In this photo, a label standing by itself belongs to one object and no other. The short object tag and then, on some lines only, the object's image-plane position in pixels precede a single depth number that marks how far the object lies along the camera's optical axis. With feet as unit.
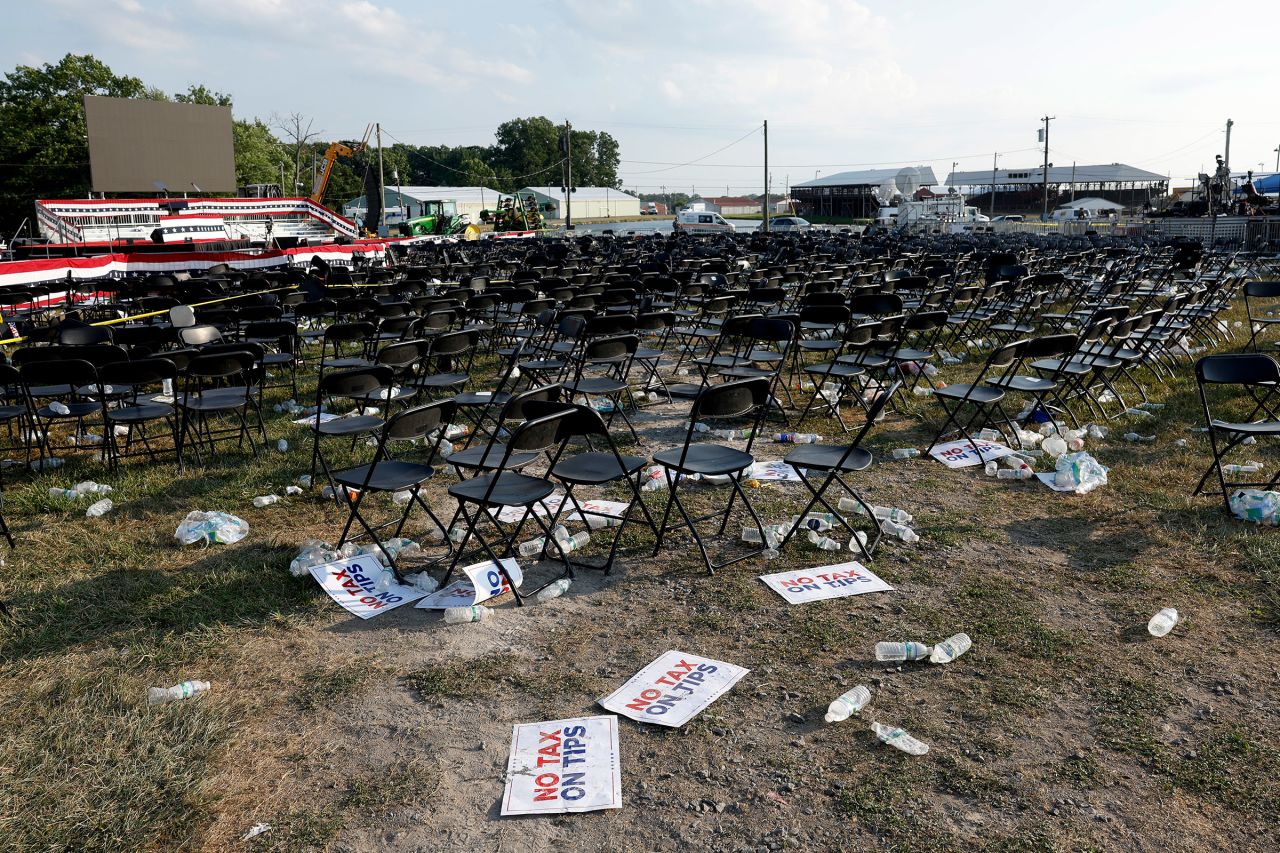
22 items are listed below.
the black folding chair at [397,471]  13.78
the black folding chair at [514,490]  13.00
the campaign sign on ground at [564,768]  9.20
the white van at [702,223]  134.21
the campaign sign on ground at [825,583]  13.94
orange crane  121.90
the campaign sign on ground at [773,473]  19.48
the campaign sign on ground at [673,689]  10.74
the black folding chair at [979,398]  20.07
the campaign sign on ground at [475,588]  13.76
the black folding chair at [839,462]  15.14
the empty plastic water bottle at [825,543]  15.65
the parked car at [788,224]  149.75
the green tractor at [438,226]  124.57
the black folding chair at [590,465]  13.65
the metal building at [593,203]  279.08
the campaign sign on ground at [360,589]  13.74
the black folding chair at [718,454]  14.64
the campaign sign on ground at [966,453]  20.53
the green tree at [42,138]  144.46
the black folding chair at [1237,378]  17.10
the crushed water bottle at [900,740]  9.86
